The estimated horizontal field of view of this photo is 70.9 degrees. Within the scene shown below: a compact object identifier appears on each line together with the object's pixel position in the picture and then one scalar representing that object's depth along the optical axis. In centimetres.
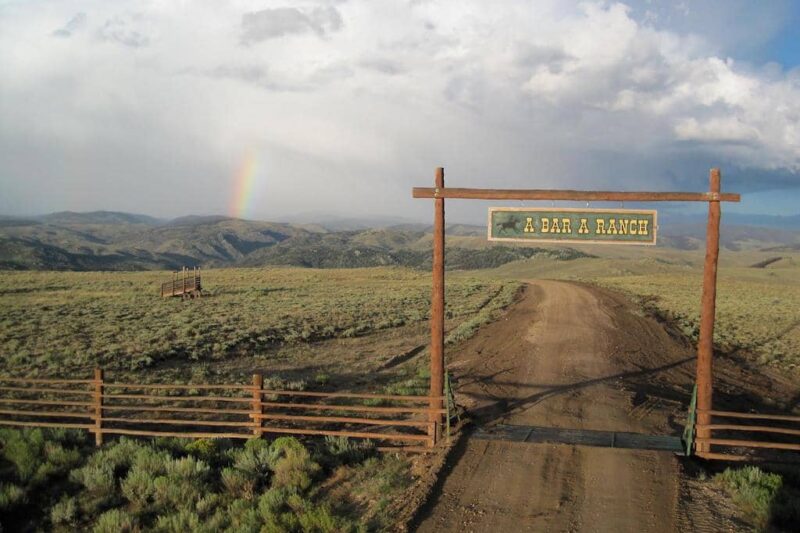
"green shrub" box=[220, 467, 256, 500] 830
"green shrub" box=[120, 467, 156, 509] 834
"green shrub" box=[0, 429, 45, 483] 927
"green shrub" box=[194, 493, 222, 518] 784
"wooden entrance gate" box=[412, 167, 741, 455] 881
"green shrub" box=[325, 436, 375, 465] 927
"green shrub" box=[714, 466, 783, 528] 705
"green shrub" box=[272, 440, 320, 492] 831
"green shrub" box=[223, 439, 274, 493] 843
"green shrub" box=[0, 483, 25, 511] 830
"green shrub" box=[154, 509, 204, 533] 733
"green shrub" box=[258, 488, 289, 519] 741
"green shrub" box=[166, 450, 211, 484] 866
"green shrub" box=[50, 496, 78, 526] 802
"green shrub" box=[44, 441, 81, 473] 954
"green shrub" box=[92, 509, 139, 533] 746
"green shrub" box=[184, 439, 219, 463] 951
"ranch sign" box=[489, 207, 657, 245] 884
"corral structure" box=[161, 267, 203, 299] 4084
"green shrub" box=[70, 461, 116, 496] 874
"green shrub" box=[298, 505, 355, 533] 684
